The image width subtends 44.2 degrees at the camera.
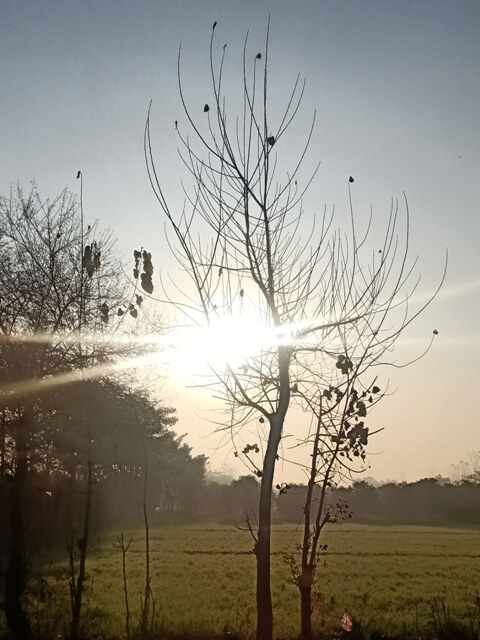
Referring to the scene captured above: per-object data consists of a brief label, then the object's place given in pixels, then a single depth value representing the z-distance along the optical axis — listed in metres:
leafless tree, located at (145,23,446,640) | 6.71
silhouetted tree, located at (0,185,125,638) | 12.70
